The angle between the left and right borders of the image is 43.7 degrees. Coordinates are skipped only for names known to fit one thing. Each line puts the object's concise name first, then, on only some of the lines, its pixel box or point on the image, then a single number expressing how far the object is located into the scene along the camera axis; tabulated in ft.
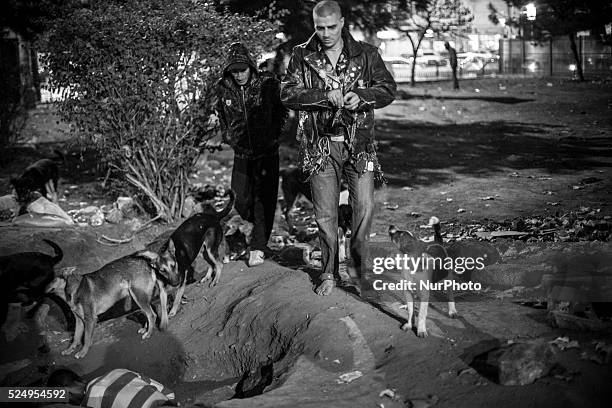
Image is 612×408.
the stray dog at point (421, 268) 16.96
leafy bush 27.71
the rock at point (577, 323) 15.68
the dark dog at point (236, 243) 26.91
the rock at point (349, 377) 16.31
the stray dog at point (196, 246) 23.13
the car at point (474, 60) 134.62
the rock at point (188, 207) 32.01
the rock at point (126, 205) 33.04
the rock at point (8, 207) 34.40
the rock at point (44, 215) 31.04
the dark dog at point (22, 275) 23.40
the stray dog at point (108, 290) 21.98
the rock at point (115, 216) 32.42
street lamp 119.14
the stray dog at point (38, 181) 34.76
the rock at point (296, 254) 25.25
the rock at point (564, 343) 15.07
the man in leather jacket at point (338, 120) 19.95
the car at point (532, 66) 125.82
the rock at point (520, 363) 14.24
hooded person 25.32
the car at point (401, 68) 127.08
